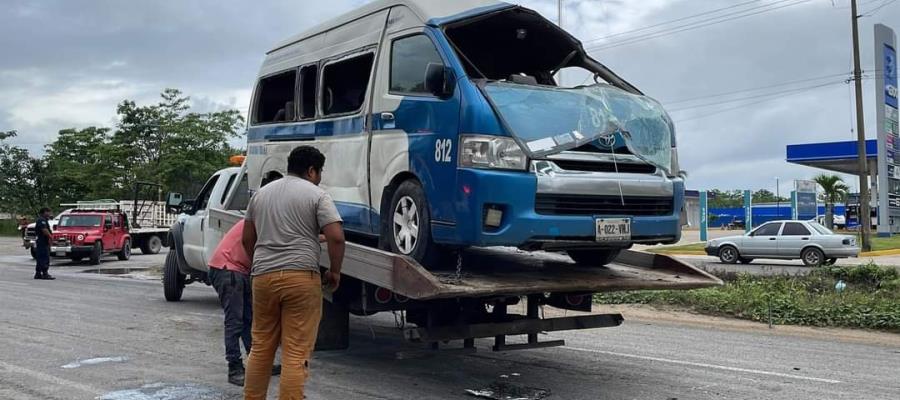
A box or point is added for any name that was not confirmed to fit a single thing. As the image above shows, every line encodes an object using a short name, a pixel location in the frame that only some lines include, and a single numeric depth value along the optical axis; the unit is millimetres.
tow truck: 5414
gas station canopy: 43812
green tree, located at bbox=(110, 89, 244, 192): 43219
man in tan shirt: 4746
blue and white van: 5562
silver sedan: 22188
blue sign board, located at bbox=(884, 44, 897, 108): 35844
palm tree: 46125
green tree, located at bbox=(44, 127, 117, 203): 44969
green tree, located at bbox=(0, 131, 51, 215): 53844
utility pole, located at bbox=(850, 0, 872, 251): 28188
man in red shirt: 6199
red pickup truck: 25281
